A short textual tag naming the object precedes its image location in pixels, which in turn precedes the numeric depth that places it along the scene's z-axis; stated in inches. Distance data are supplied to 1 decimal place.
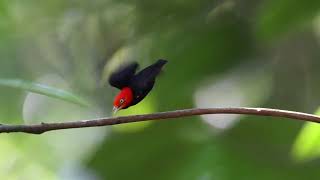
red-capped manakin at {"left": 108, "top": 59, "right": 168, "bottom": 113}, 194.0
